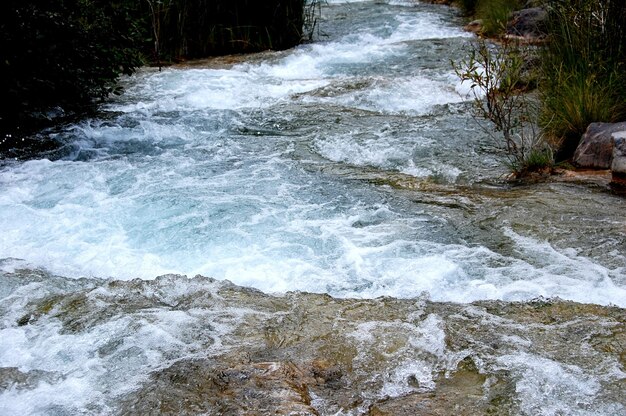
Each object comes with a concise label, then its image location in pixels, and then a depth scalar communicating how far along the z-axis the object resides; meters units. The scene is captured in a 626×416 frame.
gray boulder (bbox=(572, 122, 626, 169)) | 4.93
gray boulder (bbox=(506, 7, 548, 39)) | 8.92
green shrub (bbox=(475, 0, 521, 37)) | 9.88
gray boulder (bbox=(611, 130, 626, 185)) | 4.60
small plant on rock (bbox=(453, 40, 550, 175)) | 4.87
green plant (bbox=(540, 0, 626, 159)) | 5.34
